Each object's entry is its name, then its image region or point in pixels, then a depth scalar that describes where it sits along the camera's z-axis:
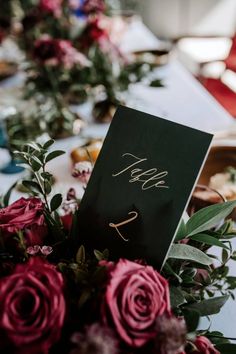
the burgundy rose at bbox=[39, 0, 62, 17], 1.49
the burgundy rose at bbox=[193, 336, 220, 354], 0.42
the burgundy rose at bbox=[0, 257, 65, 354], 0.33
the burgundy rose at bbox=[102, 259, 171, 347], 0.34
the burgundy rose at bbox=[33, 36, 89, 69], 1.21
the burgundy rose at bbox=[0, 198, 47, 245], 0.46
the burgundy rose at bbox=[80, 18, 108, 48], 1.43
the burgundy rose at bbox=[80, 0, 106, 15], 1.40
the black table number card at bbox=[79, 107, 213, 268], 0.42
